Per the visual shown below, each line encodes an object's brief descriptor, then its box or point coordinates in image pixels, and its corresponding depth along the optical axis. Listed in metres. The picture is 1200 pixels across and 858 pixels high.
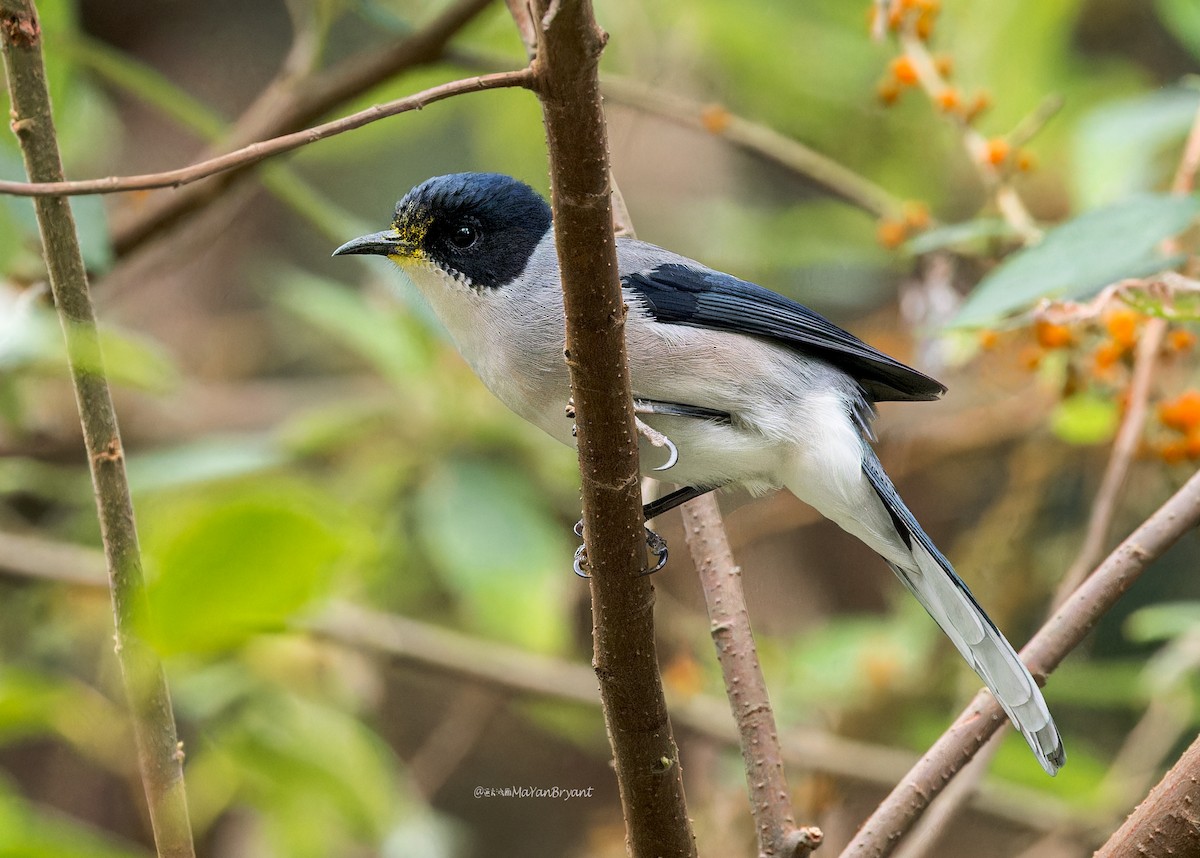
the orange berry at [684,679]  7.13
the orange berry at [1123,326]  4.93
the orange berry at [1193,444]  5.03
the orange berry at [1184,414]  5.05
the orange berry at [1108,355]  5.07
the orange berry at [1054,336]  5.08
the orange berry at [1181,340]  5.16
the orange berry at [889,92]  5.98
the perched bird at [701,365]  4.78
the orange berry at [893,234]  6.02
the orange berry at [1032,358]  5.27
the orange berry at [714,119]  6.31
